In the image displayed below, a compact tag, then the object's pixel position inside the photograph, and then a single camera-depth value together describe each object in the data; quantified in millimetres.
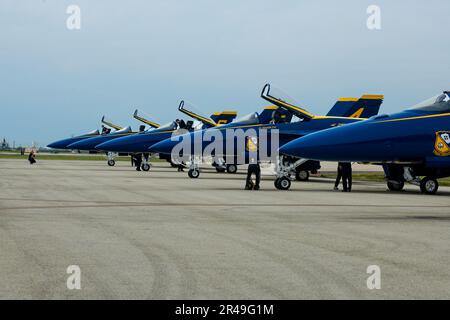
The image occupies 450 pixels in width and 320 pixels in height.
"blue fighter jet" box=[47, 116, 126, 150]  57219
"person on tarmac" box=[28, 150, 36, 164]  56012
